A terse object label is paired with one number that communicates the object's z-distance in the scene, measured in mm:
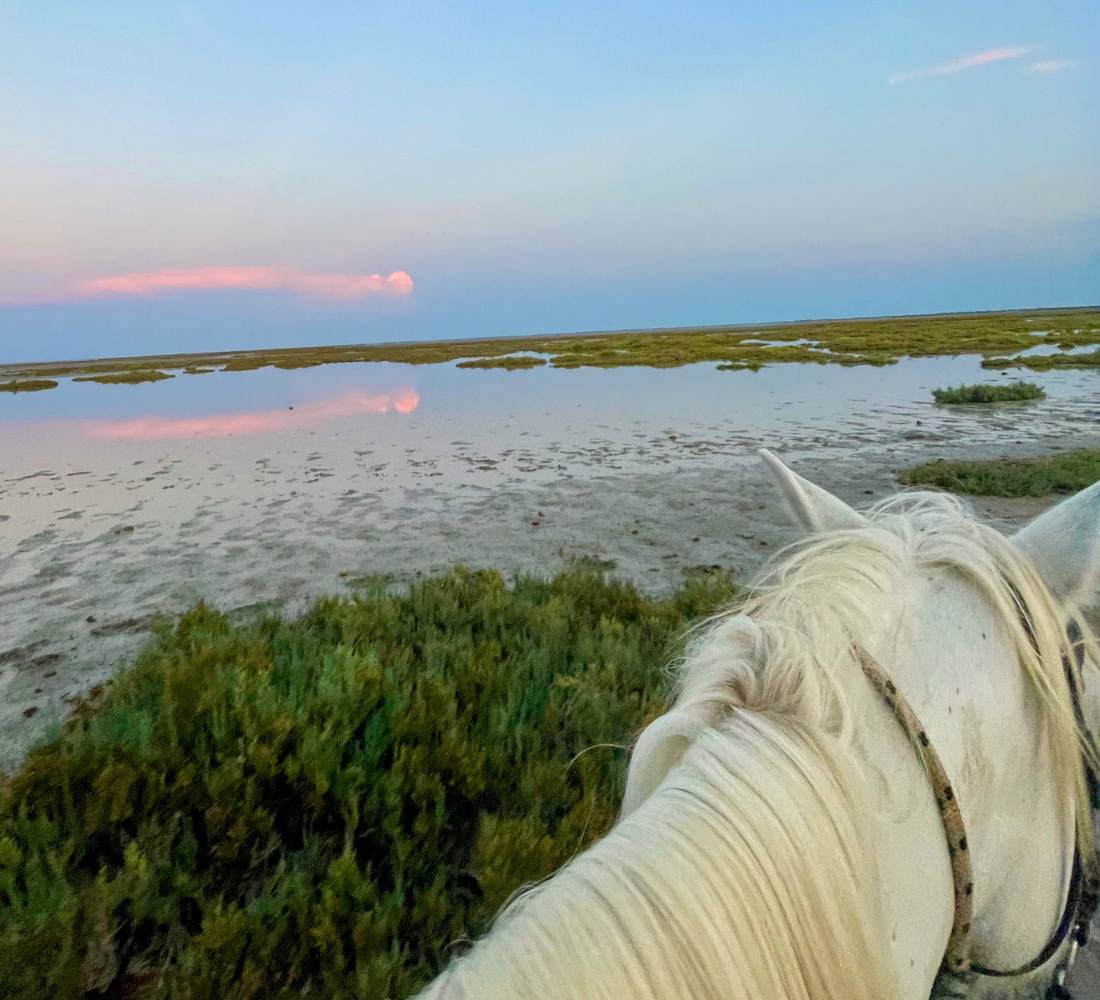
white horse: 772
